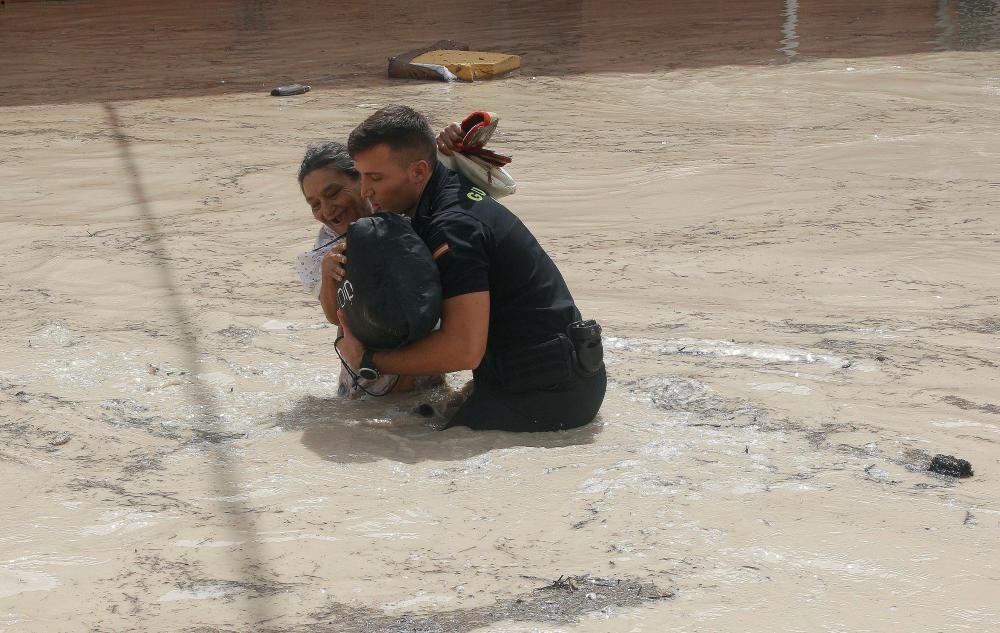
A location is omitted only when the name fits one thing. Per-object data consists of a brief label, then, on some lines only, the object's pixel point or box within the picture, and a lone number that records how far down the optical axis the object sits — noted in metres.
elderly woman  7.88
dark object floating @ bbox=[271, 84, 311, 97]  19.41
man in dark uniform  7.12
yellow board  20.70
